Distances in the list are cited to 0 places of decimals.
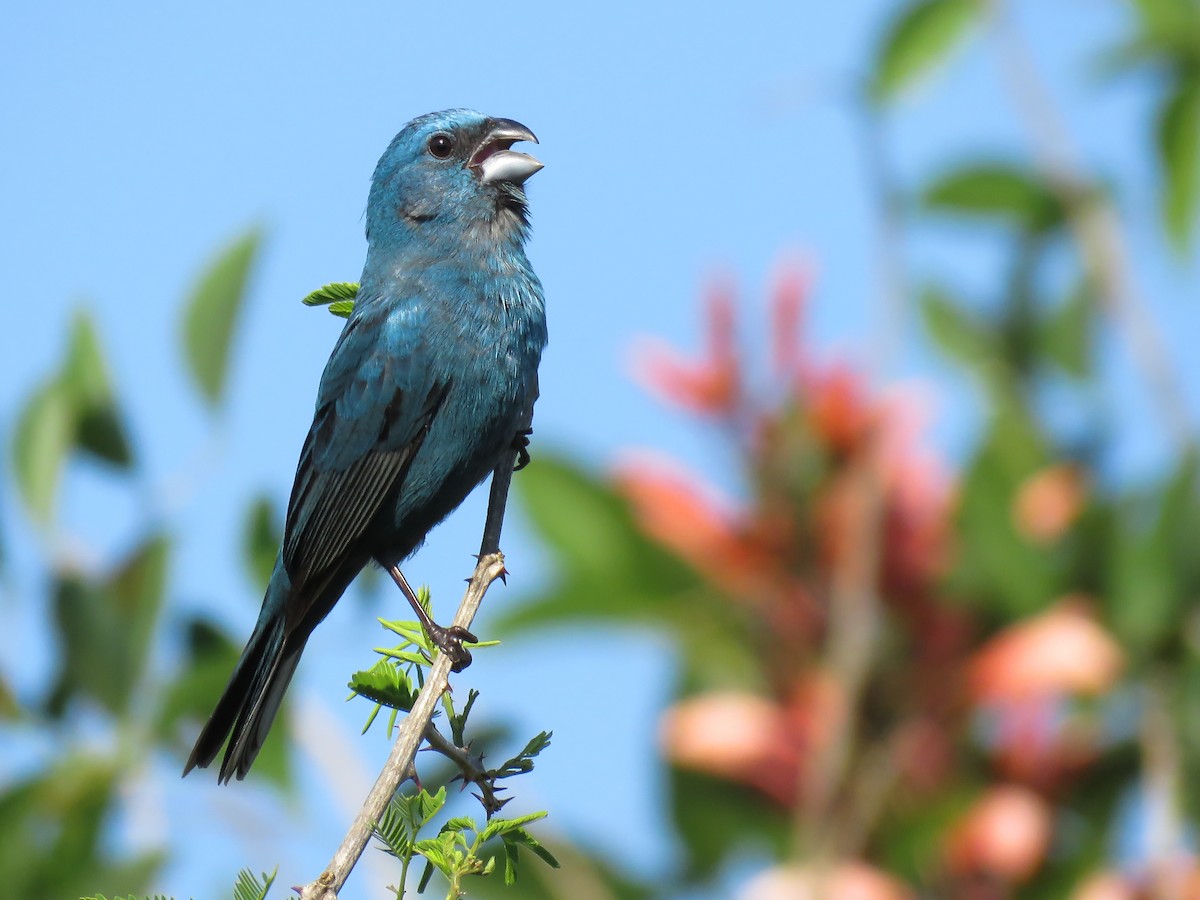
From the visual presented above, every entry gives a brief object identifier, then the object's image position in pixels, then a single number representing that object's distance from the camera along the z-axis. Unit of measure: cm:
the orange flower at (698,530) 805
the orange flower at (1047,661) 771
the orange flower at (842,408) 823
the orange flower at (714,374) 838
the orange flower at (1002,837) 745
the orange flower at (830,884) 749
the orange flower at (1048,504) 808
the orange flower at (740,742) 792
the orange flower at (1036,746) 786
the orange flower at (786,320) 841
